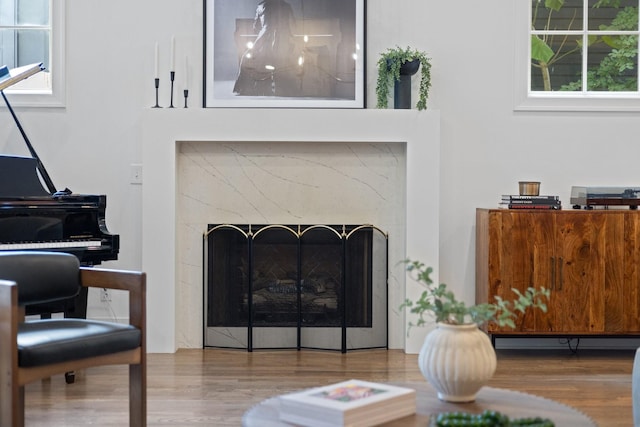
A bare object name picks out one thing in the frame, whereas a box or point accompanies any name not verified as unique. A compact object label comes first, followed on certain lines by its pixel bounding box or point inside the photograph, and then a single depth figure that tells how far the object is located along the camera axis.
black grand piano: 4.24
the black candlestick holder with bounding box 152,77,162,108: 5.05
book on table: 1.99
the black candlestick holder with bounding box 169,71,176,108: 5.08
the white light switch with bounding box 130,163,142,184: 5.21
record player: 4.93
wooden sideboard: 4.82
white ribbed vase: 2.19
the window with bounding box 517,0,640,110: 5.37
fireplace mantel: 5.01
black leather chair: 2.64
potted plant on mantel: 5.00
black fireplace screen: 5.13
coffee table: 2.06
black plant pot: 5.06
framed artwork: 5.18
